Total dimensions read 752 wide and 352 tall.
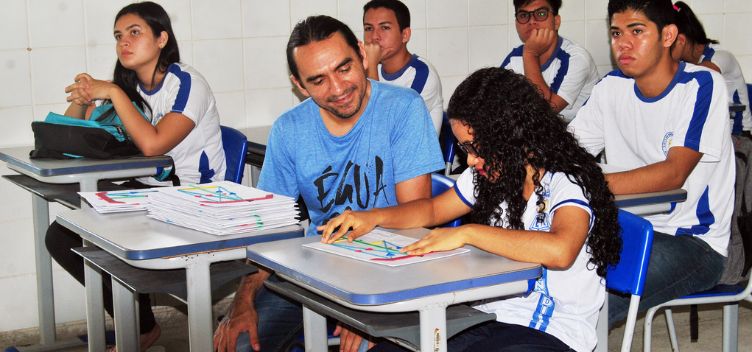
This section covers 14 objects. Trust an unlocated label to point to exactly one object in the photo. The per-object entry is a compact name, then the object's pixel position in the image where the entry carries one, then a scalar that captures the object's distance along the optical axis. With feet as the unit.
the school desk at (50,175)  10.19
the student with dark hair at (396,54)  13.93
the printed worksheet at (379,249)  5.90
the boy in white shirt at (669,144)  8.46
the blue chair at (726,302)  8.36
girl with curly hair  6.19
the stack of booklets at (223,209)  6.96
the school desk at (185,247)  6.54
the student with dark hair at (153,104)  11.18
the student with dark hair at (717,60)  13.85
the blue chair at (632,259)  6.80
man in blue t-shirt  8.05
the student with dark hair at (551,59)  14.37
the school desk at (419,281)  5.25
